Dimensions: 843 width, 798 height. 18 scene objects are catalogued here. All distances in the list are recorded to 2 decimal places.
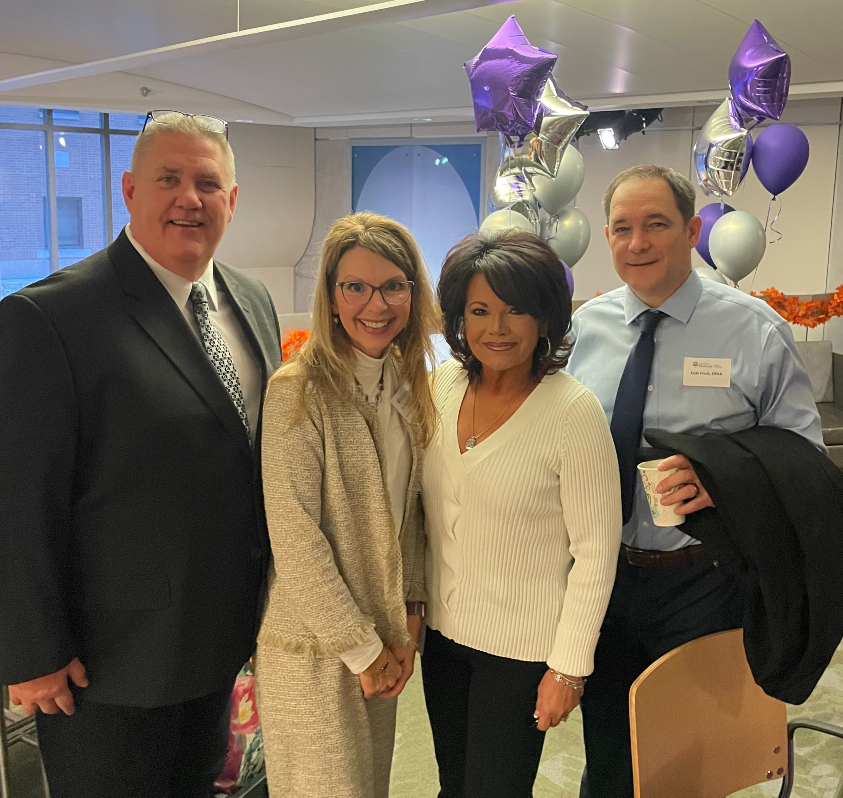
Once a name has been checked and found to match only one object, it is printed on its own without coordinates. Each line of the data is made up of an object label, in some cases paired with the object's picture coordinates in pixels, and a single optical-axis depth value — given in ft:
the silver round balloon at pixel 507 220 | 11.05
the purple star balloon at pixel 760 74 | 11.23
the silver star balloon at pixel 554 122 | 10.59
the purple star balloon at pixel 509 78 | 9.74
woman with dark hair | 5.48
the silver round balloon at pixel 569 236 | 13.74
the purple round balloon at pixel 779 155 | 15.93
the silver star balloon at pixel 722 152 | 13.28
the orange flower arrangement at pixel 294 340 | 11.76
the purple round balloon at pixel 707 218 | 17.22
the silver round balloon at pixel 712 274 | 13.22
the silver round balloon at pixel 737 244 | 15.61
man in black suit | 5.09
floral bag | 7.91
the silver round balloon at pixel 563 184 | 12.50
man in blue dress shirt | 6.39
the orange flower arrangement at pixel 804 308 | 18.84
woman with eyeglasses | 5.35
